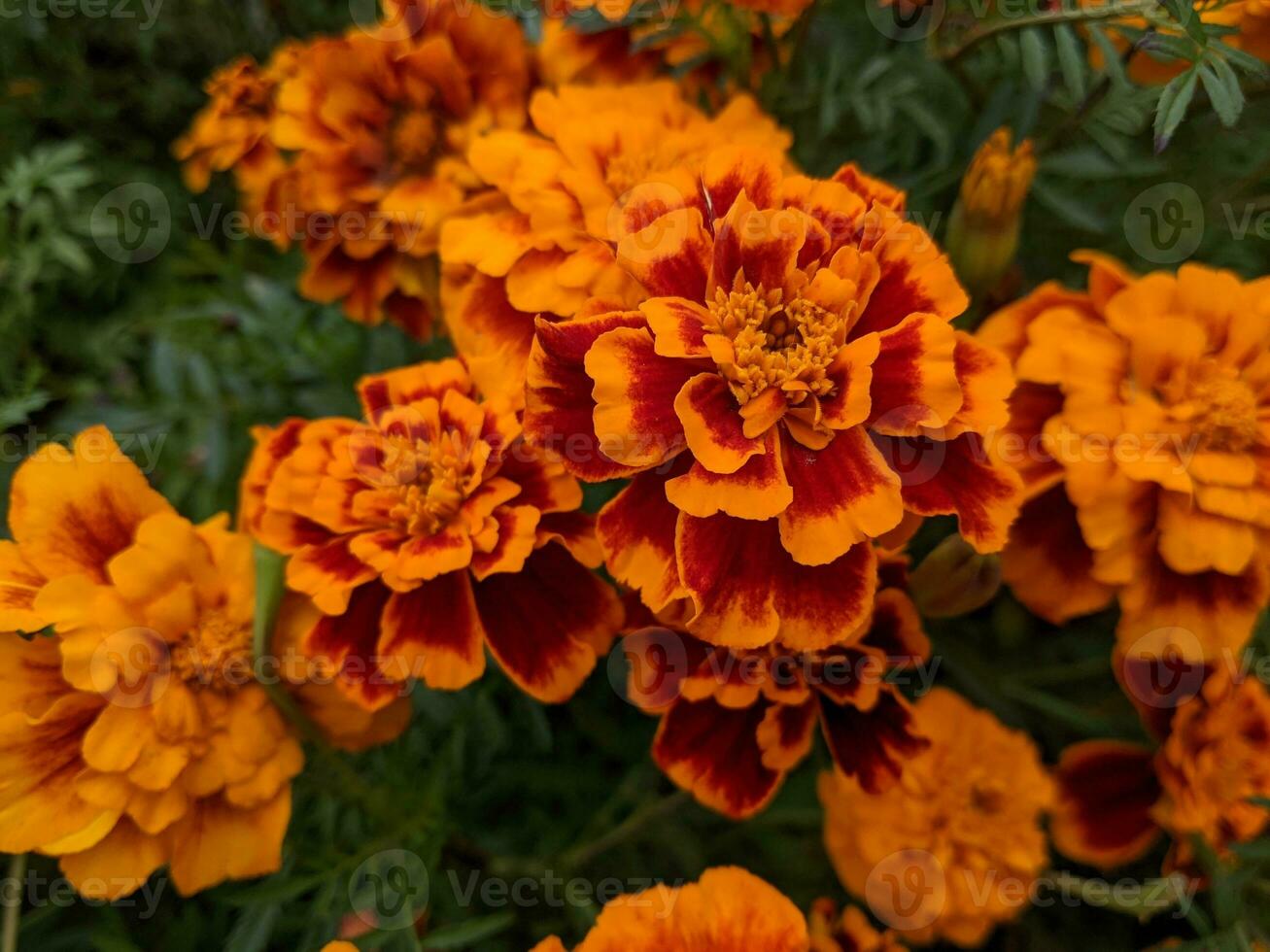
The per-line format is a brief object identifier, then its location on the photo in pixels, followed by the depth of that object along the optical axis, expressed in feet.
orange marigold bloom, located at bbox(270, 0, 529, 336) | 0.81
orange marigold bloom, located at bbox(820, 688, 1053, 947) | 0.77
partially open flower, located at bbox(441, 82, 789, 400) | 0.68
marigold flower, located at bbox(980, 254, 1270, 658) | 0.71
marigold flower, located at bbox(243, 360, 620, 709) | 0.67
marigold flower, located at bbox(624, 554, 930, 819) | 0.69
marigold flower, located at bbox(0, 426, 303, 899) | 0.67
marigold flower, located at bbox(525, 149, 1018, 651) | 0.62
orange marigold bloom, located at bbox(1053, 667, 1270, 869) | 0.77
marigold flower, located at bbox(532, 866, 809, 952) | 0.65
